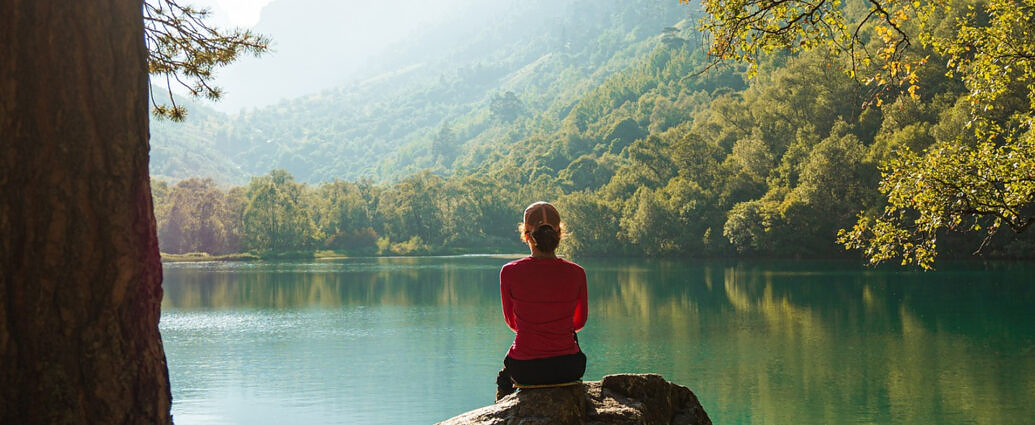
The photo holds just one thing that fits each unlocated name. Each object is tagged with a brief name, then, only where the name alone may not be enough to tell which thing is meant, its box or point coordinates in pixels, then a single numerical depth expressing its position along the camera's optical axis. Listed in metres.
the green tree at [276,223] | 89.62
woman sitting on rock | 4.16
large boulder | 4.00
